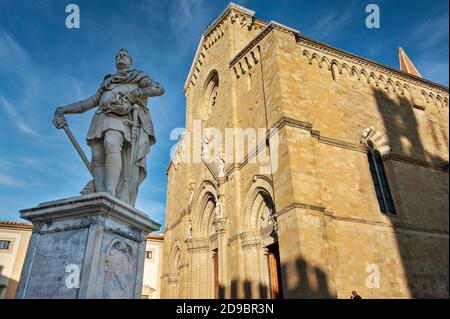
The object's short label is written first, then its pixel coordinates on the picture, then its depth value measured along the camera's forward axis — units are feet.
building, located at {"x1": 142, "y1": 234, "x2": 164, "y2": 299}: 81.66
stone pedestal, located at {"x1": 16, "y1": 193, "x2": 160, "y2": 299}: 11.26
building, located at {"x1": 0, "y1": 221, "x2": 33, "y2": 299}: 73.41
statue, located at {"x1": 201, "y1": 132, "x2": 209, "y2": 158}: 55.18
